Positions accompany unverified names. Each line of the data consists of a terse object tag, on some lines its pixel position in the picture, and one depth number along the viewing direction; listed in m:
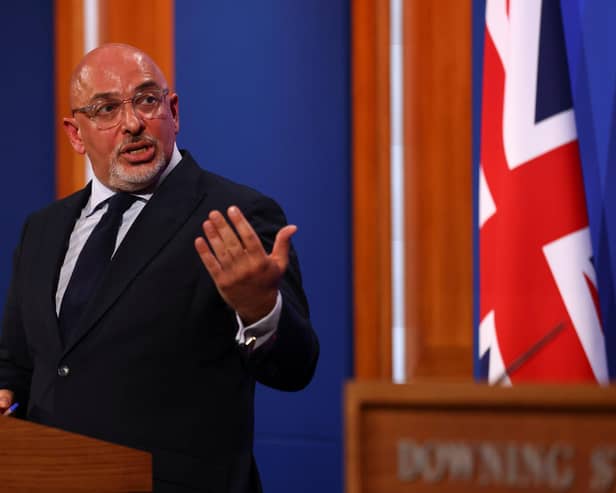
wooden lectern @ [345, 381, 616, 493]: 4.58
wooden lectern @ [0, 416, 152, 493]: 5.41
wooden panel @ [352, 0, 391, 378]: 6.48
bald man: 5.63
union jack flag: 5.70
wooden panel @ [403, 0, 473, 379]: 6.35
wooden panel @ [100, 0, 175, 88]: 6.75
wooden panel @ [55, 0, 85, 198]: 6.86
